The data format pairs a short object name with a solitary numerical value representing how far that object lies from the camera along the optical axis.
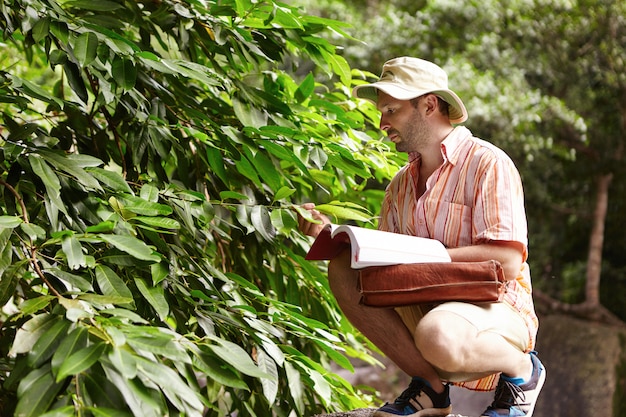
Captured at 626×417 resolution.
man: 3.95
